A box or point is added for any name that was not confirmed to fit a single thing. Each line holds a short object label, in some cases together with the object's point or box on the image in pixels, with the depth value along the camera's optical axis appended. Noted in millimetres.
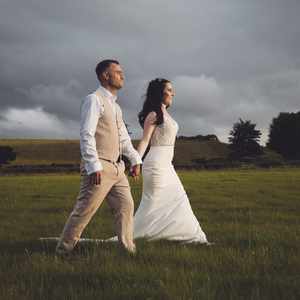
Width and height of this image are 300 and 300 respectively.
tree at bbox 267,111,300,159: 100875
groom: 6570
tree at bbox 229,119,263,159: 106062
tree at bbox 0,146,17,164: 78812
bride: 8625
